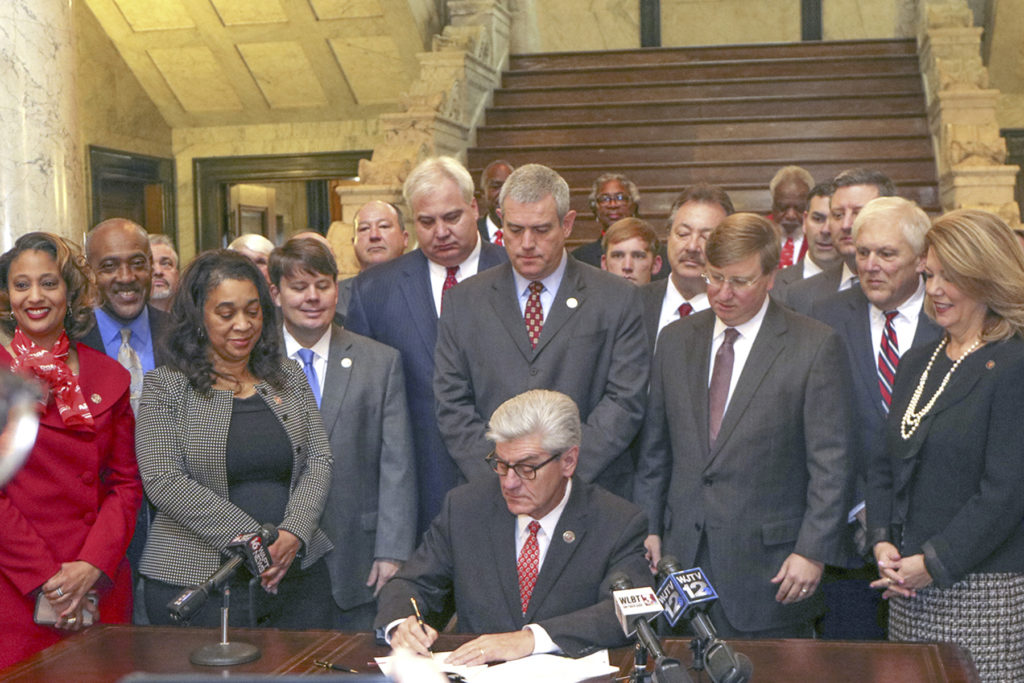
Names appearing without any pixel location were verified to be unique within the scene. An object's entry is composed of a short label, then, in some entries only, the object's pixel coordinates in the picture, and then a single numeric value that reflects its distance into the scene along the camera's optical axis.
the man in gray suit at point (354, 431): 4.40
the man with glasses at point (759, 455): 4.07
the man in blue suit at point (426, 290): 4.77
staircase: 11.05
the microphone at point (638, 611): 2.65
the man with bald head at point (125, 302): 4.64
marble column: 5.83
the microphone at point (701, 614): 2.51
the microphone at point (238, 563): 3.00
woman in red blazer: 3.95
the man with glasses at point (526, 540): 3.55
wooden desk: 3.02
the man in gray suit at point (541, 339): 4.36
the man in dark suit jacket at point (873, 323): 4.44
